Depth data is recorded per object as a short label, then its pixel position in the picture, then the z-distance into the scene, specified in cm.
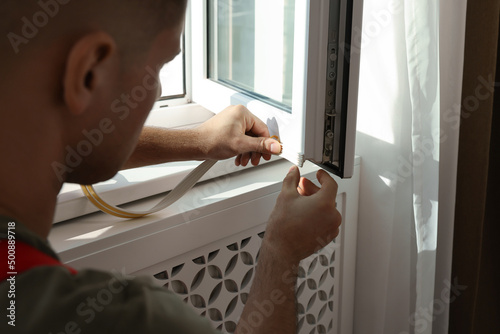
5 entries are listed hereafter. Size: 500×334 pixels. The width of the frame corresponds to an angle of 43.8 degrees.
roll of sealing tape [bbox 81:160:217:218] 100
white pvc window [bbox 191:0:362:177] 89
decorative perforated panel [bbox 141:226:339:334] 108
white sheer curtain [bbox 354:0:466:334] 114
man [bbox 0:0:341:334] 51
